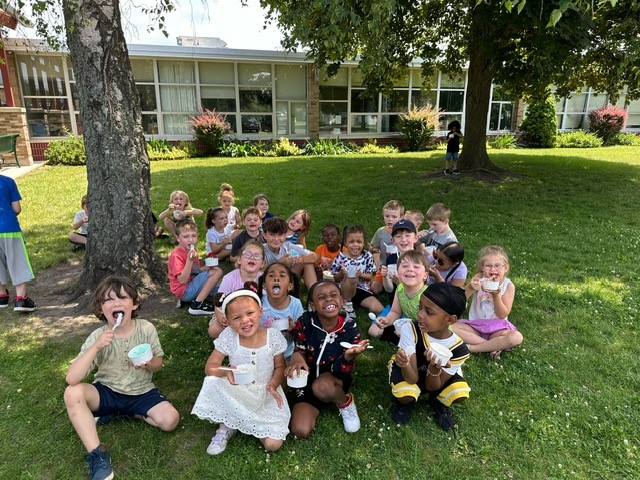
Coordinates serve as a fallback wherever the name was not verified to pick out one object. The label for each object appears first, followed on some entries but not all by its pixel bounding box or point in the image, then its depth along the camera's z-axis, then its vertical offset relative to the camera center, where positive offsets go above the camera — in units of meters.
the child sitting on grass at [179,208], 5.70 -1.03
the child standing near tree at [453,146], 11.09 -0.37
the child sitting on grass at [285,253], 4.32 -1.27
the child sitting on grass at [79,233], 5.89 -1.44
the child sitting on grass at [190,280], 4.19 -1.49
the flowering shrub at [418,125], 17.94 +0.26
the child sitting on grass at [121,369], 2.63 -1.50
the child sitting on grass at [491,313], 3.37 -1.51
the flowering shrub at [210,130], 15.78 +0.04
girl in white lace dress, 2.61 -1.60
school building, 14.74 +1.37
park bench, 11.76 -0.35
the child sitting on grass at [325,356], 2.81 -1.49
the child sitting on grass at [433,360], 2.59 -1.39
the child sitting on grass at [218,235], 5.40 -1.32
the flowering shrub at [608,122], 20.75 +0.46
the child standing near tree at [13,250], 4.31 -1.21
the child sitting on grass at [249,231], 4.75 -1.10
